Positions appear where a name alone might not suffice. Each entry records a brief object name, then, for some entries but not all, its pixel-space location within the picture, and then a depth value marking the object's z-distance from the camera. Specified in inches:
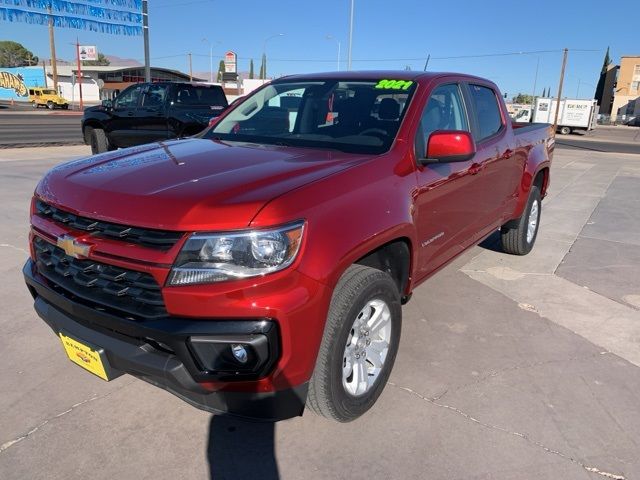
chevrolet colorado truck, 80.6
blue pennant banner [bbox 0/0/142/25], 703.7
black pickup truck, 433.1
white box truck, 1614.2
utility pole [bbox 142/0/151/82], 706.2
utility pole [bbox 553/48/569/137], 1854.0
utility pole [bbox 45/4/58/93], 2289.6
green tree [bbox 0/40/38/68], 4581.7
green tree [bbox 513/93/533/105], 5491.1
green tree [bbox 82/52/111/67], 4783.2
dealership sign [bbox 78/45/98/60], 3129.2
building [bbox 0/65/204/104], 2827.3
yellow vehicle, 2085.3
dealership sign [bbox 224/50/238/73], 2476.6
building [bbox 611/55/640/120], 3521.2
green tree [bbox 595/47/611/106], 4108.8
